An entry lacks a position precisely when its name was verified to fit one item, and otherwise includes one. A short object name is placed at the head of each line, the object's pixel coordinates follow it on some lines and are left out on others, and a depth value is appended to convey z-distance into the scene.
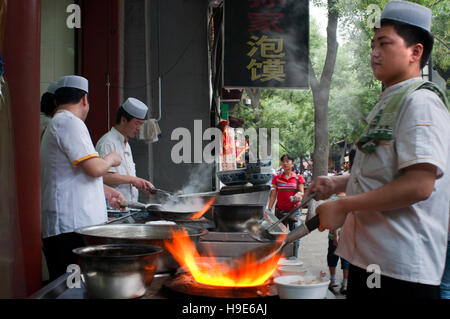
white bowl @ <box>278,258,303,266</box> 2.20
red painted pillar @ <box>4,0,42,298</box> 2.41
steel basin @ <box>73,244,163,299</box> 1.58
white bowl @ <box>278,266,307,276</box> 1.99
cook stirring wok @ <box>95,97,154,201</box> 4.82
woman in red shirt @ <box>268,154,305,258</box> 9.68
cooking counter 1.71
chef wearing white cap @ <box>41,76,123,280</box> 3.15
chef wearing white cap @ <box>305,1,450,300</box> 1.81
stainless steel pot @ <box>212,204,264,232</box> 3.38
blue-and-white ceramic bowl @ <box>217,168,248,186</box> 4.68
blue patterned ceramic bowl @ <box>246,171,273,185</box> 4.59
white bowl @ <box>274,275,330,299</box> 1.64
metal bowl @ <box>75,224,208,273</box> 2.00
